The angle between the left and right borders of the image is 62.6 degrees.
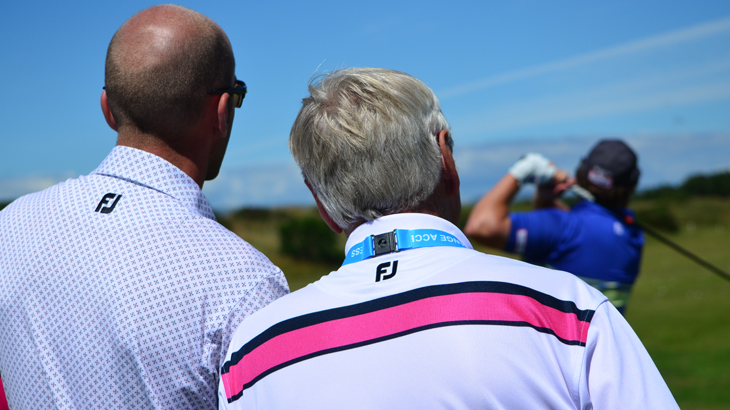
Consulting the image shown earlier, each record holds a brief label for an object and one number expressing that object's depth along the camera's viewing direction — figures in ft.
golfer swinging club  10.33
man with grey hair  3.64
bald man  4.73
